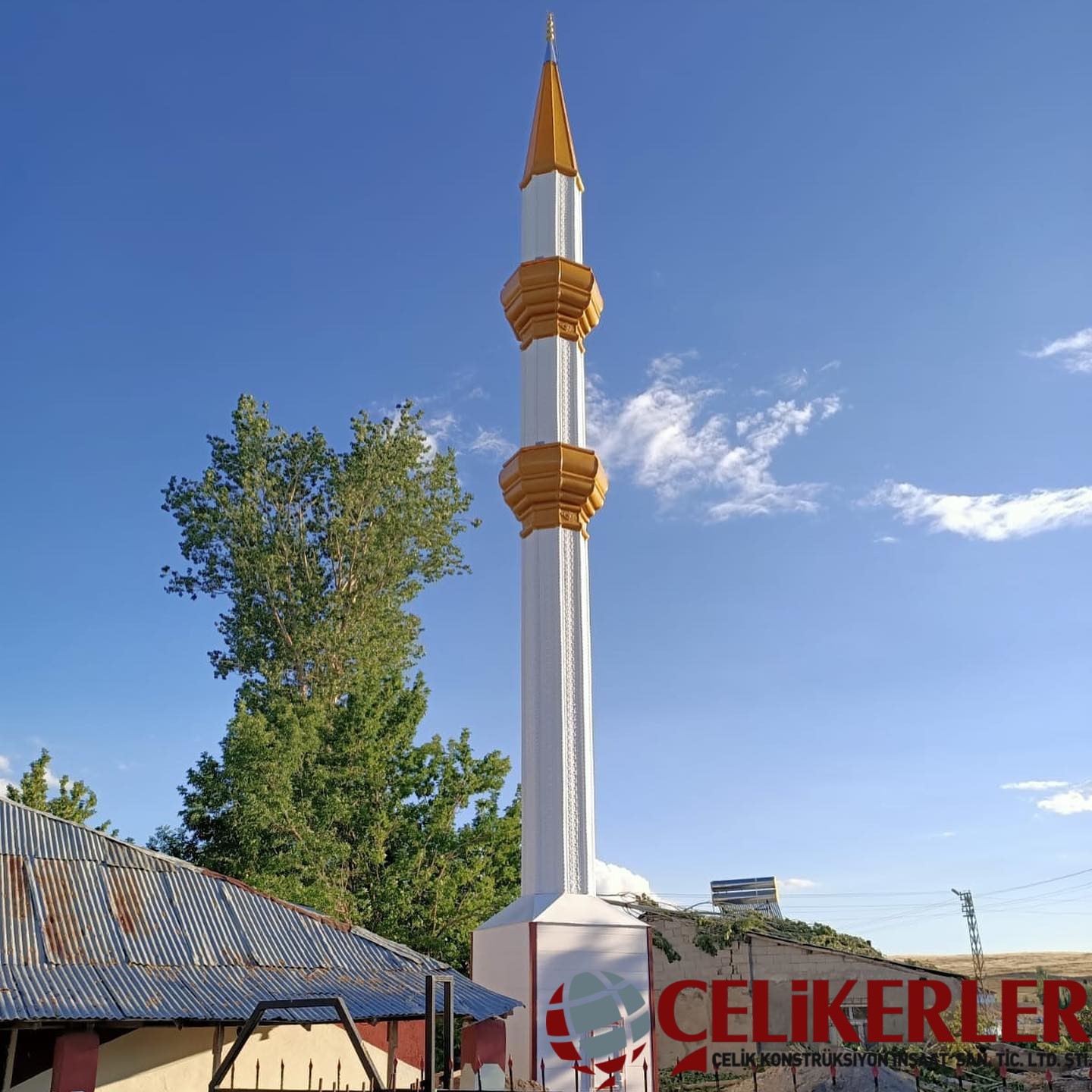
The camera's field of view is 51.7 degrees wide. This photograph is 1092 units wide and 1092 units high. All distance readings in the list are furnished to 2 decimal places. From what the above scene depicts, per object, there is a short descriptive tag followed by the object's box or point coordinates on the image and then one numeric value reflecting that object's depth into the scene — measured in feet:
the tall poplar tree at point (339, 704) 72.64
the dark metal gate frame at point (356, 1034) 22.58
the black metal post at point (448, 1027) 23.04
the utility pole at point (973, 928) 129.90
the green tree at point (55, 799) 76.54
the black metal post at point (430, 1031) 22.34
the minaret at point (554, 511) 54.54
